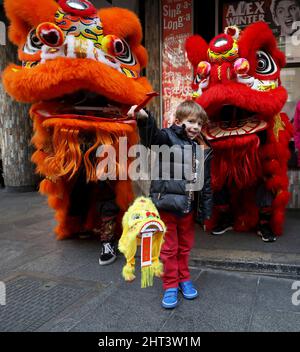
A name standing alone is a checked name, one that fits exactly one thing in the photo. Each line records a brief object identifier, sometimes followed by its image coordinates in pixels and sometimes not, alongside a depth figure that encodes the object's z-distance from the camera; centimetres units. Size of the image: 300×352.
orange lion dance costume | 325
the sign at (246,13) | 560
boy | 264
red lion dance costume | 353
